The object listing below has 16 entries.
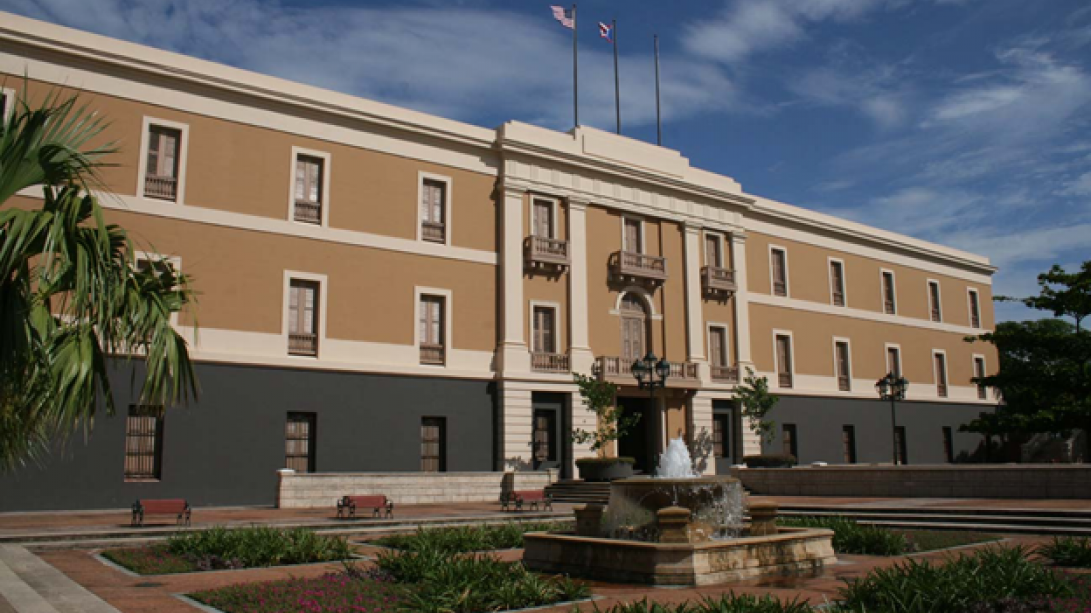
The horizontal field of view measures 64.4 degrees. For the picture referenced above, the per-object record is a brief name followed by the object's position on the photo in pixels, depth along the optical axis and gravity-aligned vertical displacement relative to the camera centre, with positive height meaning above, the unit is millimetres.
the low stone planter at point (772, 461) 32531 -575
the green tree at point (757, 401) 34156 +1738
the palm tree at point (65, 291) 6402 +1179
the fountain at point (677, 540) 10195 -1209
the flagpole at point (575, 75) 33344 +14346
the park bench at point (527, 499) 23031 -1404
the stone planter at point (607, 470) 27891 -754
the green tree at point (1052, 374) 28688 +2388
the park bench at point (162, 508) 17188 -1164
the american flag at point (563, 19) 32894 +16090
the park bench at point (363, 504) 19672 -1280
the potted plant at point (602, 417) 29688 +1021
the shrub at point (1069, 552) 11008 -1398
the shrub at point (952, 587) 7785 -1342
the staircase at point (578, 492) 26150 -1387
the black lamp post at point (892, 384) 32594 +2278
